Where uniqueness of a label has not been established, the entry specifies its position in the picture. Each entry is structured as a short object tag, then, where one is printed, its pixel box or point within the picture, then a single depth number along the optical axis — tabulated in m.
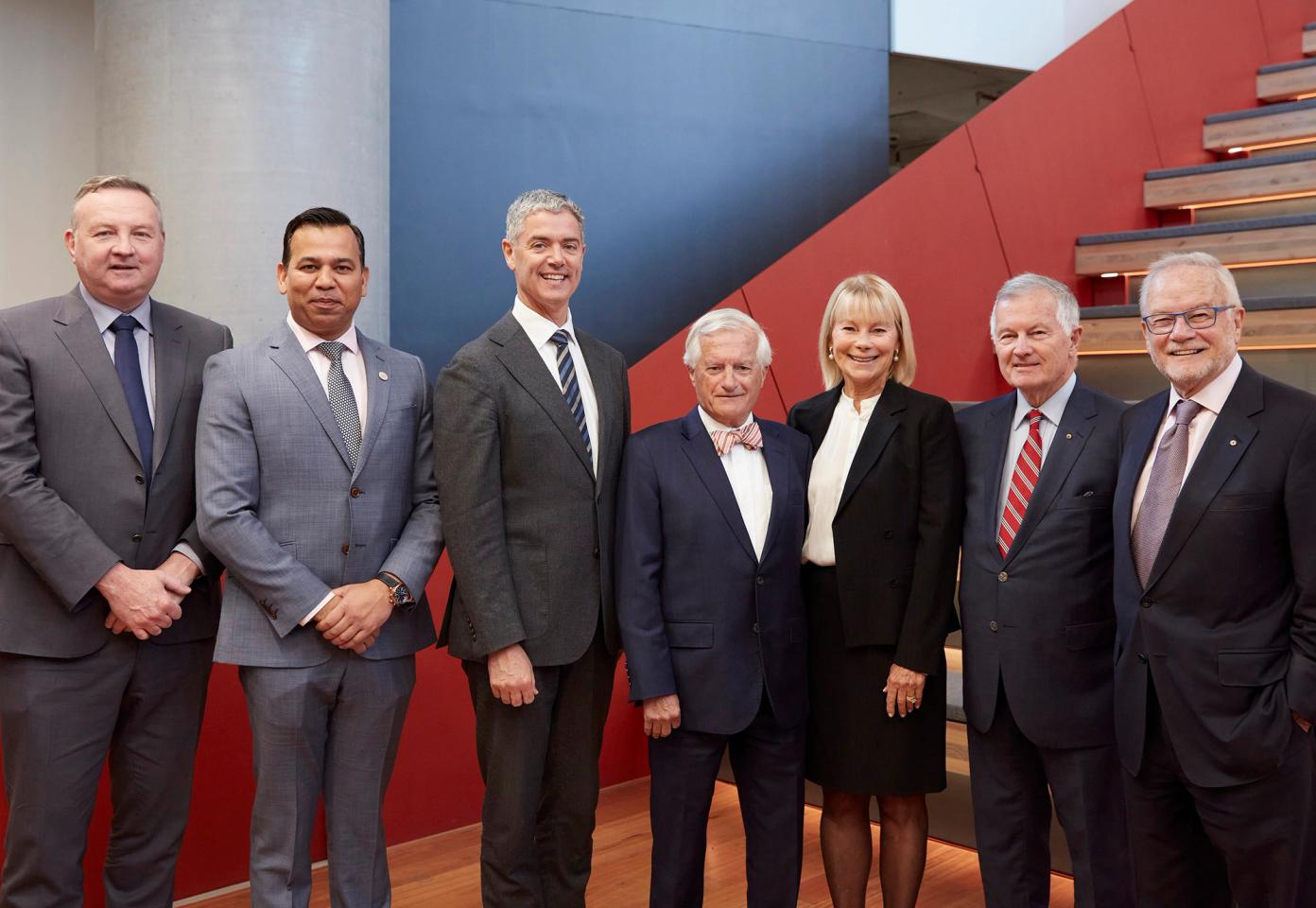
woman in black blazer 2.39
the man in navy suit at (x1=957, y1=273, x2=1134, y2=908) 2.26
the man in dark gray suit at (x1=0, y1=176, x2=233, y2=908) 2.19
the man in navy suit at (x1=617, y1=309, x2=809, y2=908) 2.35
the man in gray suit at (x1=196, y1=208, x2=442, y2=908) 2.18
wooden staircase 4.29
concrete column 3.57
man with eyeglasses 1.95
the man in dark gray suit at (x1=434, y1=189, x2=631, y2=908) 2.29
